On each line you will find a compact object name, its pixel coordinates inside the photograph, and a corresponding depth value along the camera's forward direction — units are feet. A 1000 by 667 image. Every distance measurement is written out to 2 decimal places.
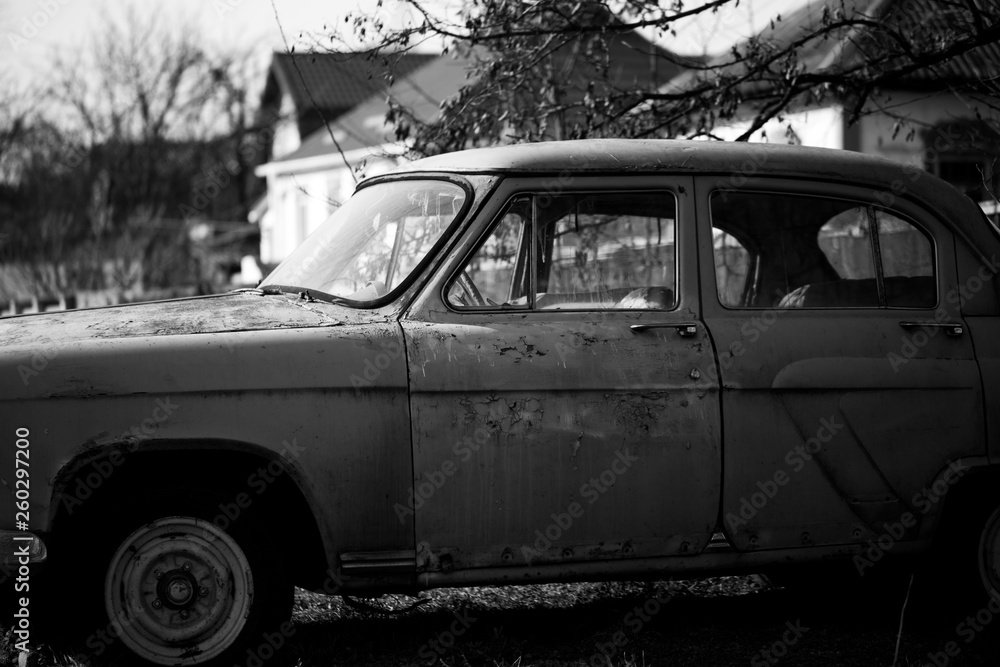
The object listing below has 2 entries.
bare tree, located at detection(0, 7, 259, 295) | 70.38
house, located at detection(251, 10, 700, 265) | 103.55
